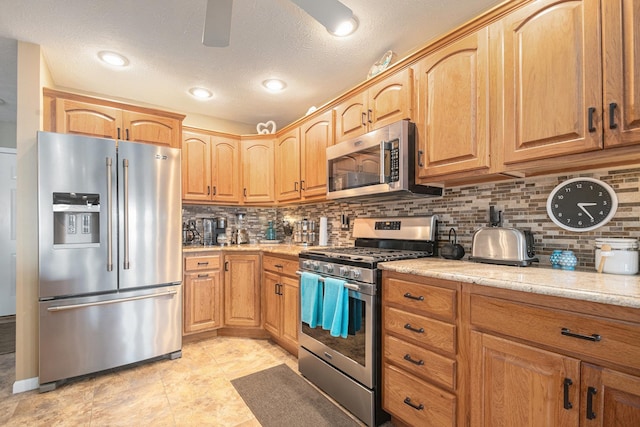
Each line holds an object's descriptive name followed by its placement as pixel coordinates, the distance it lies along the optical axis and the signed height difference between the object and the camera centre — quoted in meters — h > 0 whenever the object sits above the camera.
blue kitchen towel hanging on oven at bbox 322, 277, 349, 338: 1.84 -0.60
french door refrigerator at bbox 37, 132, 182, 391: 2.09 -0.31
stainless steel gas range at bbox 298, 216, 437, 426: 1.71 -0.65
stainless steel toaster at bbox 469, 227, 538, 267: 1.58 -0.19
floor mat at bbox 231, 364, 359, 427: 1.75 -1.22
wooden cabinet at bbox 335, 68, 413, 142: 2.00 +0.79
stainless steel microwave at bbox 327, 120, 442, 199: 1.92 +0.34
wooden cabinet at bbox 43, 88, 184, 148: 2.33 +0.79
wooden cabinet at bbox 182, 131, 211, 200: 3.19 +0.51
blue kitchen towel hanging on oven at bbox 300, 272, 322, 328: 2.08 -0.62
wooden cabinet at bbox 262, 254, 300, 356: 2.51 -0.77
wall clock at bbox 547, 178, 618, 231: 1.44 +0.04
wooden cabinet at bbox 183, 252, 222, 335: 2.85 -0.77
